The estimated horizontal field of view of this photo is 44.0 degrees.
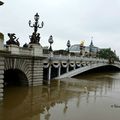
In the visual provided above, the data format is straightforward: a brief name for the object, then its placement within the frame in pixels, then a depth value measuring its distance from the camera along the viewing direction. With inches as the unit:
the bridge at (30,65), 556.7
